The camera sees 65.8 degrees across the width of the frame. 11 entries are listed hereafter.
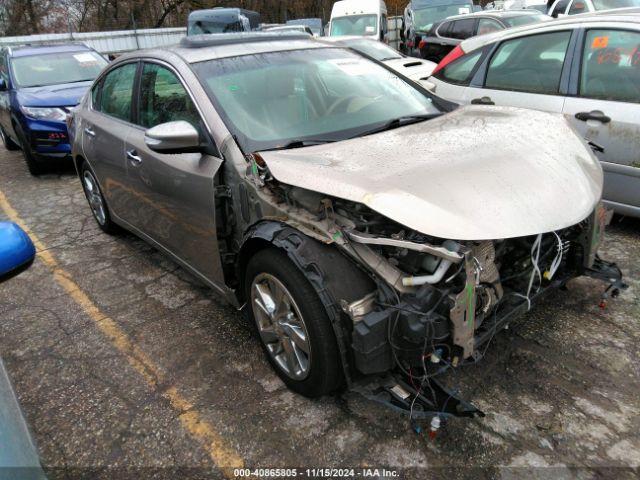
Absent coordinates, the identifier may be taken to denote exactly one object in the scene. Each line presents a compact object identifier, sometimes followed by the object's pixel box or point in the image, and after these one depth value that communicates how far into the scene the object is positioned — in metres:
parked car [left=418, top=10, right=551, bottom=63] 9.23
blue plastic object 1.64
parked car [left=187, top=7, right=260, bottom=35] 13.40
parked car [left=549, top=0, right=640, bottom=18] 8.80
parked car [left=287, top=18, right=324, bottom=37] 23.17
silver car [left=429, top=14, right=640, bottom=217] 3.65
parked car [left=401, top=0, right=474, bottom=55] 13.70
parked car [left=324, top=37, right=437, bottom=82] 8.55
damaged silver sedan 2.00
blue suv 6.83
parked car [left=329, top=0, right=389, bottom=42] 13.45
